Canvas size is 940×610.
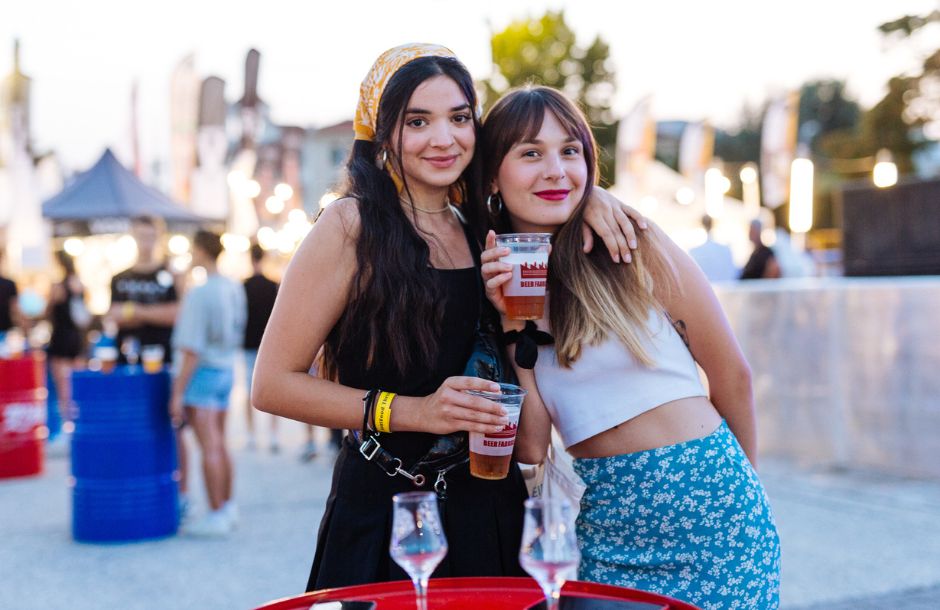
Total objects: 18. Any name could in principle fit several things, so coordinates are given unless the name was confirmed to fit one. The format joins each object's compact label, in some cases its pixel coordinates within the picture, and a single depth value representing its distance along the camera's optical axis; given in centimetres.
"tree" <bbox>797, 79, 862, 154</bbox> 6488
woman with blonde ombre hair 249
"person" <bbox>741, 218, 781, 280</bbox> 1055
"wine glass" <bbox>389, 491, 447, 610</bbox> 176
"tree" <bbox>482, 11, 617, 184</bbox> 3588
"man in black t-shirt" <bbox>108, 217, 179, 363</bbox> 738
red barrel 879
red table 200
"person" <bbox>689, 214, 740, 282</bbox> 1023
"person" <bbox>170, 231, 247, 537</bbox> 662
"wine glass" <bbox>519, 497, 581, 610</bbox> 165
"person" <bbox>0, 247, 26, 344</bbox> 1029
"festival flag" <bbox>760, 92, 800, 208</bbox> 2538
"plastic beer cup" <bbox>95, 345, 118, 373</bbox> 656
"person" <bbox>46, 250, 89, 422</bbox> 1112
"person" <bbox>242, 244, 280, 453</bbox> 932
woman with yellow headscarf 247
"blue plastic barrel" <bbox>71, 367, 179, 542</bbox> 650
